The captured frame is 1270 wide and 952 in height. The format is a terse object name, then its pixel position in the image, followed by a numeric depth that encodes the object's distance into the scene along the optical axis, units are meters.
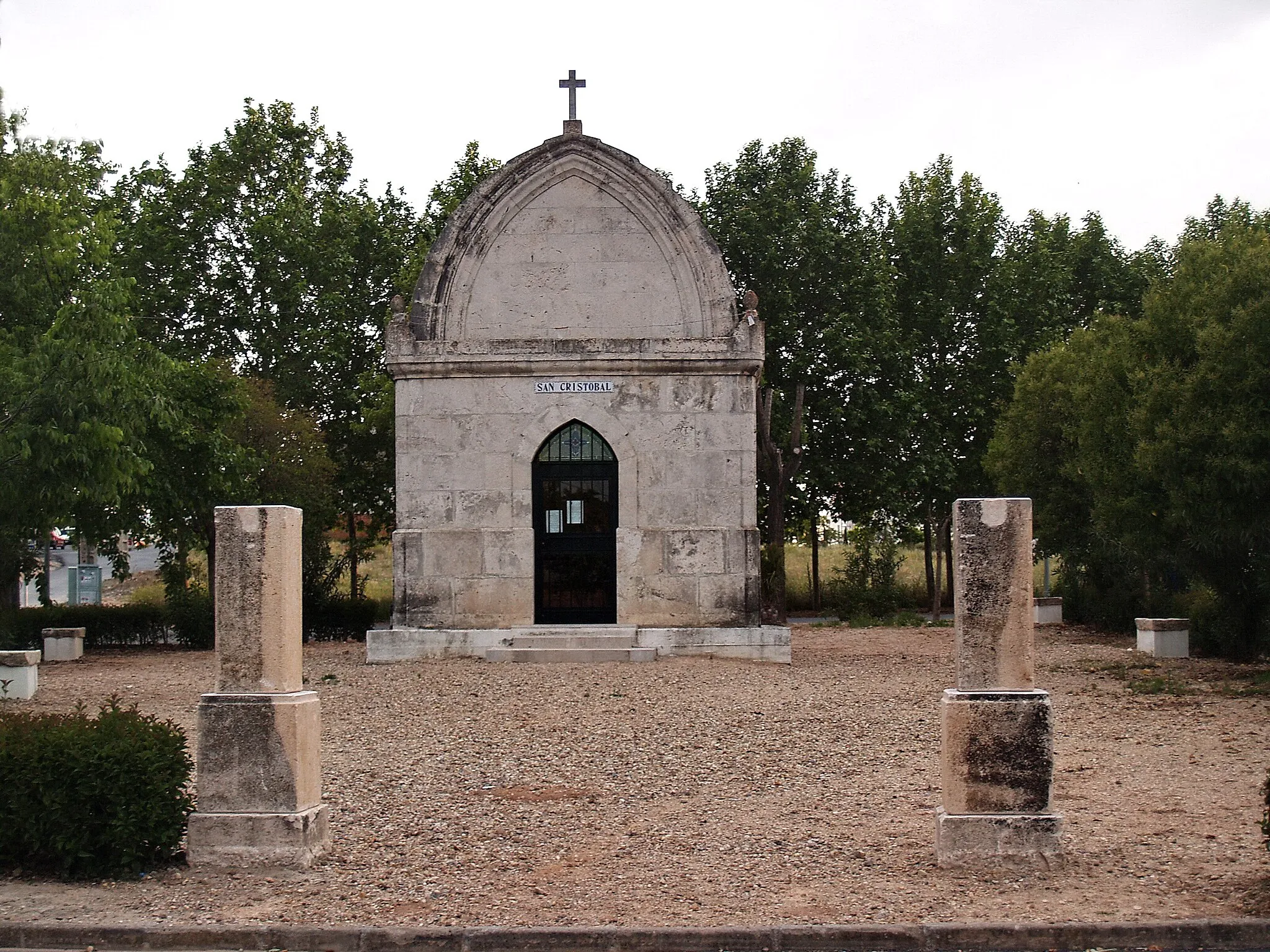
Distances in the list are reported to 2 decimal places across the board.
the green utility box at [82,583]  39.41
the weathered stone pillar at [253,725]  8.53
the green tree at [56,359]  14.55
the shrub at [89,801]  8.29
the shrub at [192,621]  25.47
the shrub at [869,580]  32.69
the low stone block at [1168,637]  21.58
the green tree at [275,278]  34.72
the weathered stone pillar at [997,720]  8.34
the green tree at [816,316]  33.88
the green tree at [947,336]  34.75
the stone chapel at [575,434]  20.00
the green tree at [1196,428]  16.50
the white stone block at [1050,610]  30.78
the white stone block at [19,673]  16.80
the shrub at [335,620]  27.06
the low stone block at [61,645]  23.30
